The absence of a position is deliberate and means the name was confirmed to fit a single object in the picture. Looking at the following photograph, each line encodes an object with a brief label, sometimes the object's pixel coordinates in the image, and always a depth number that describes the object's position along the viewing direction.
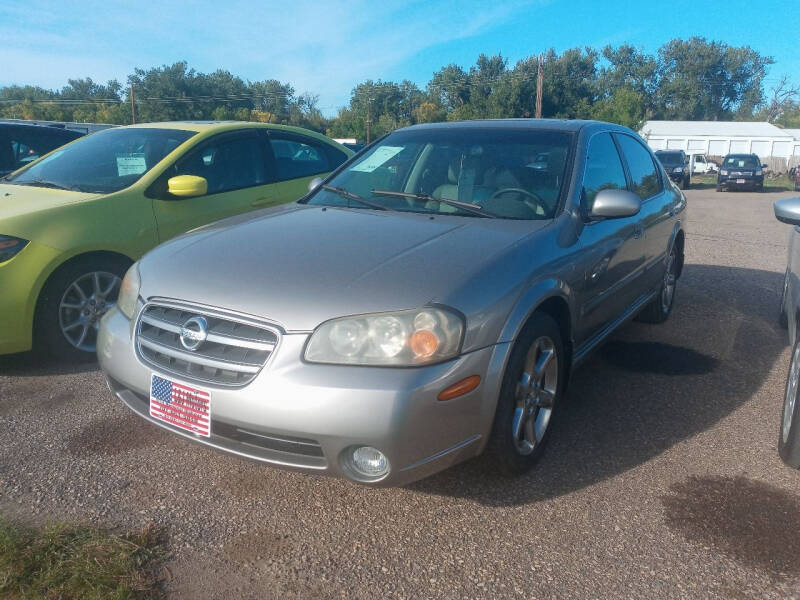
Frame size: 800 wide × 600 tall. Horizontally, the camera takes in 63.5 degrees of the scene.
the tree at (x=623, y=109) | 45.81
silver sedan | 2.21
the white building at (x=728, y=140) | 57.66
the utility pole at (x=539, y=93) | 36.47
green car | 3.81
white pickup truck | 40.97
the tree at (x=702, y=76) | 85.56
